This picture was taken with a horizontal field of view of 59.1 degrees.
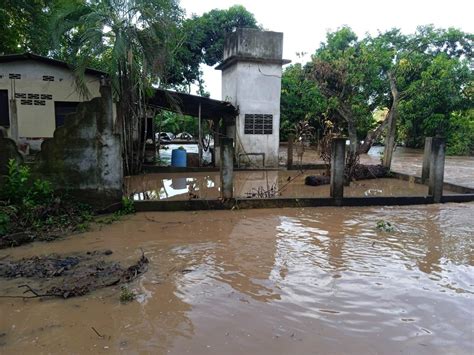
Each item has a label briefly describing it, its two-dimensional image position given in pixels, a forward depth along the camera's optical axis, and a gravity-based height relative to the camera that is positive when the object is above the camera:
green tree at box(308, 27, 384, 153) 21.44 +3.29
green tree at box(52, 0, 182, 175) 11.72 +2.67
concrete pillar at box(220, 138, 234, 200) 9.34 -0.70
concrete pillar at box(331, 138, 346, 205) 10.09 -0.71
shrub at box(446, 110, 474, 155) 26.81 +0.48
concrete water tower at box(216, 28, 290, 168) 16.58 +1.85
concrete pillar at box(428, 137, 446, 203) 10.54 -0.69
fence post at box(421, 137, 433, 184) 13.23 -0.77
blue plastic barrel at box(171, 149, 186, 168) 16.20 -0.84
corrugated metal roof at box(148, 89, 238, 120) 14.85 +1.18
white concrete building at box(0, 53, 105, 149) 14.15 +1.35
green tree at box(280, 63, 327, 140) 26.63 +2.45
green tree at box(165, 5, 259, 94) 26.64 +6.19
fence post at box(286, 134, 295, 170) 17.11 -0.56
